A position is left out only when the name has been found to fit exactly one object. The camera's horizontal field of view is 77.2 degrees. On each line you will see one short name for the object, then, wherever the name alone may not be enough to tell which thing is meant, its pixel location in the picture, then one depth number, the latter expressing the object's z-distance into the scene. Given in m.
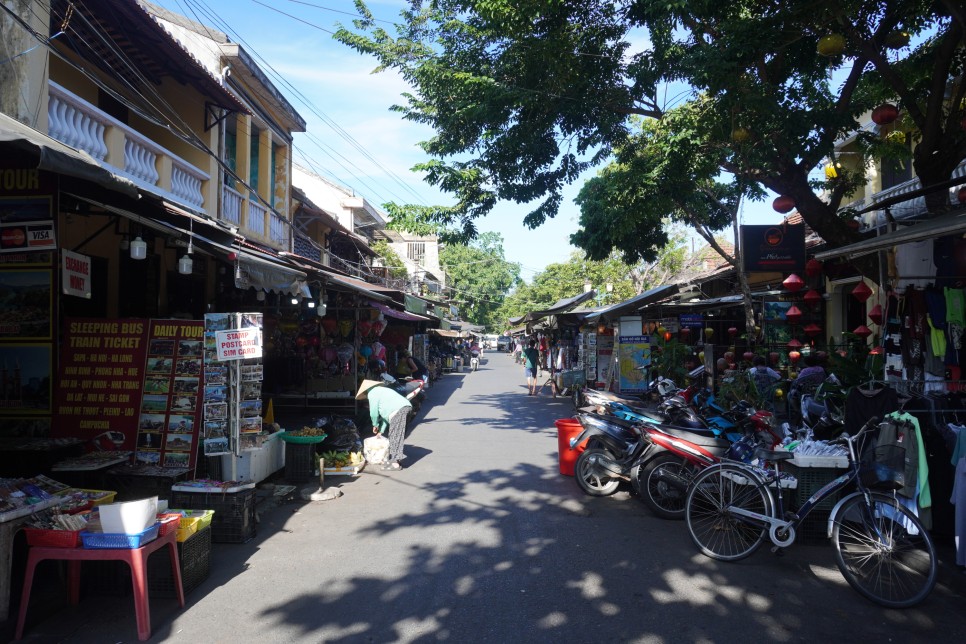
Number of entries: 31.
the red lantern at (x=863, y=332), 8.67
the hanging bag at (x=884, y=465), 4.34
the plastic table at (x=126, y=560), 3.63
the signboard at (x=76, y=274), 5.64
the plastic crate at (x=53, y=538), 3.74
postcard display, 6.15
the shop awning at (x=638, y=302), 11.59
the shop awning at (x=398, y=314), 13.21
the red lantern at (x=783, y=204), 8.67
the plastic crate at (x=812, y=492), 5.33
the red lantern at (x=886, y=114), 7.07
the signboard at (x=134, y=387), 5.88
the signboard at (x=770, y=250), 9.62
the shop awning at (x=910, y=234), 4.55
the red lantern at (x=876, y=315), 7.00
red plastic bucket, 7.73
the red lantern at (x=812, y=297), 10.29
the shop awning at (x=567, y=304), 16.41
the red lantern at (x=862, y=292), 8.73
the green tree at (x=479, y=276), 55.19
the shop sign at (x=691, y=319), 14.60
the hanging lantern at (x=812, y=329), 9.73
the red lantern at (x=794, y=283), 9.66
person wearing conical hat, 8.38
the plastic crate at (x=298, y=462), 7.62
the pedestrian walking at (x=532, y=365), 19.39
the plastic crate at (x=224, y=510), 5.24
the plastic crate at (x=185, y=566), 4.16
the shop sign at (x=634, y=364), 12.59
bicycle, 4.10
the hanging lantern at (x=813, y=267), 9.40
